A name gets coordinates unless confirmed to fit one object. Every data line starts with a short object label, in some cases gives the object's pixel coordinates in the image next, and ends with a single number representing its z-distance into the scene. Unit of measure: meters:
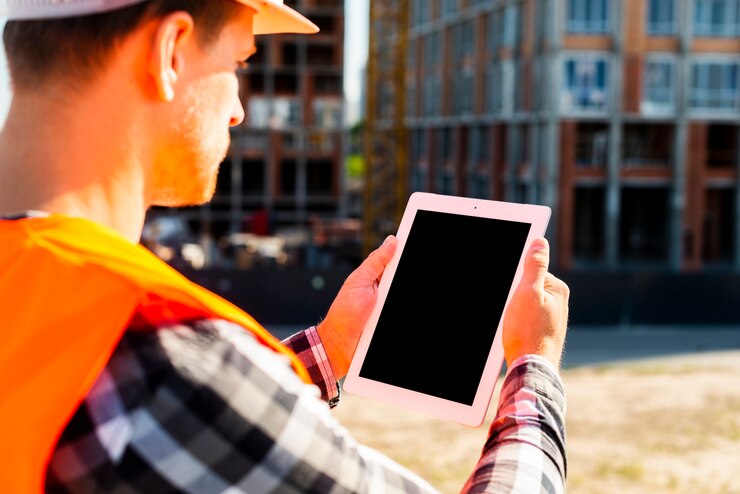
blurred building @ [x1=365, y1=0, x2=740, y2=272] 40.69
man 1.24
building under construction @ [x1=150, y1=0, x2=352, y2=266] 51.97
